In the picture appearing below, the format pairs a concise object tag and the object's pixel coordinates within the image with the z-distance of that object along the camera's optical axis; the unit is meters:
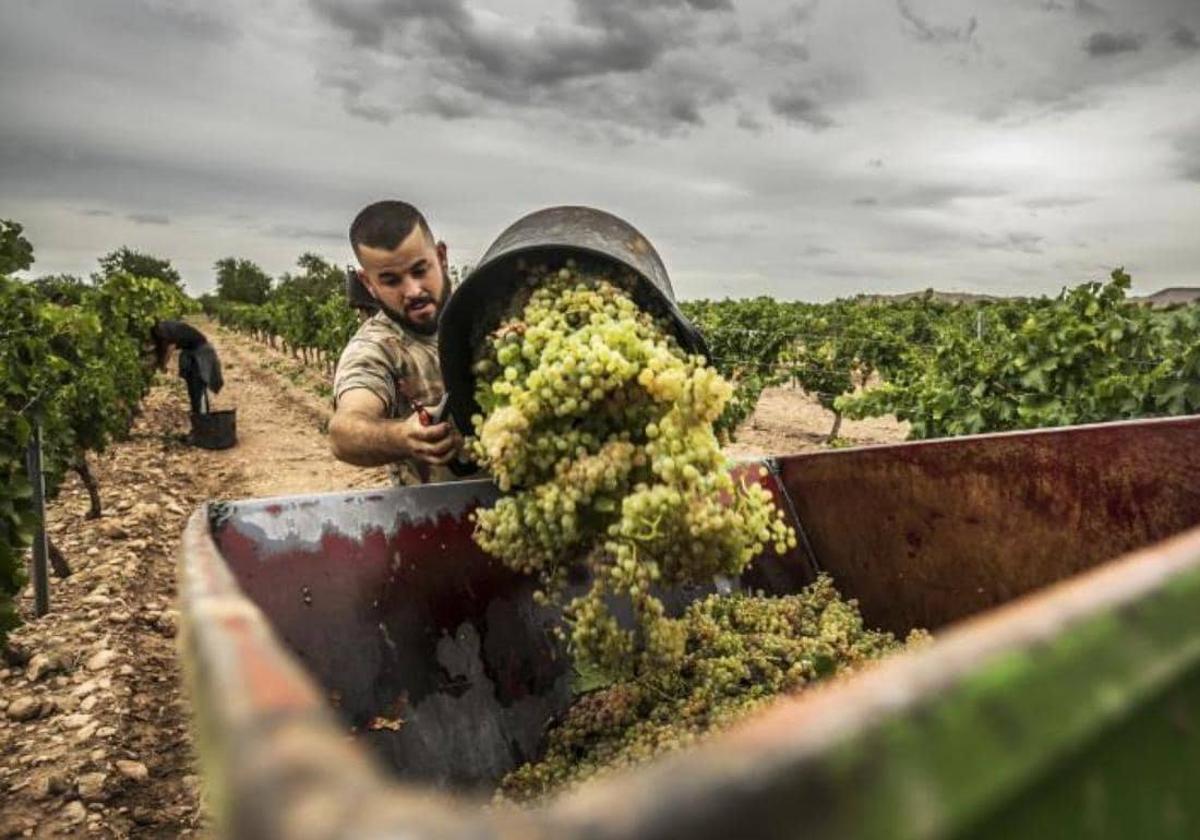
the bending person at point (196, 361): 12.66
